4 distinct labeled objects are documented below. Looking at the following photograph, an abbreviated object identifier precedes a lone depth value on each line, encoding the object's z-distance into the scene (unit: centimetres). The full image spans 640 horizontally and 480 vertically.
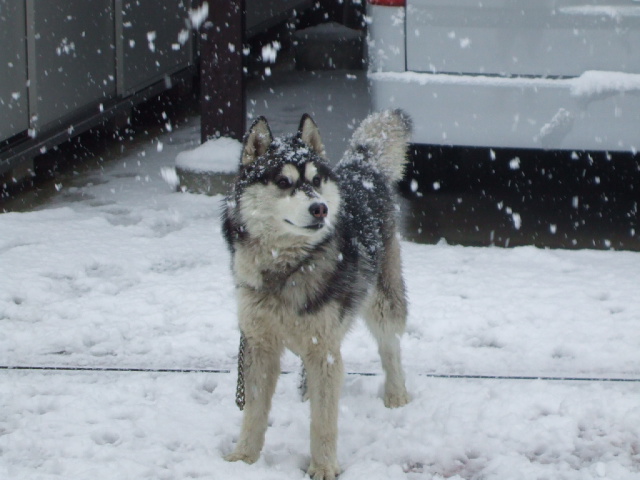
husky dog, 328
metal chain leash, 348
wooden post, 681
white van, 525
